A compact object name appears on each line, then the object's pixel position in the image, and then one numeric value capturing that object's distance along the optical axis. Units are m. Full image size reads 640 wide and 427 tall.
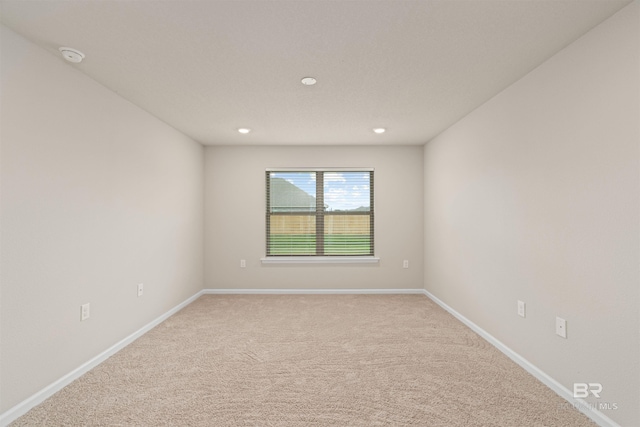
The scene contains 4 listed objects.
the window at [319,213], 4.69
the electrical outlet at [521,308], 2.35
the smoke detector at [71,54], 1.96
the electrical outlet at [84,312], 2.25
